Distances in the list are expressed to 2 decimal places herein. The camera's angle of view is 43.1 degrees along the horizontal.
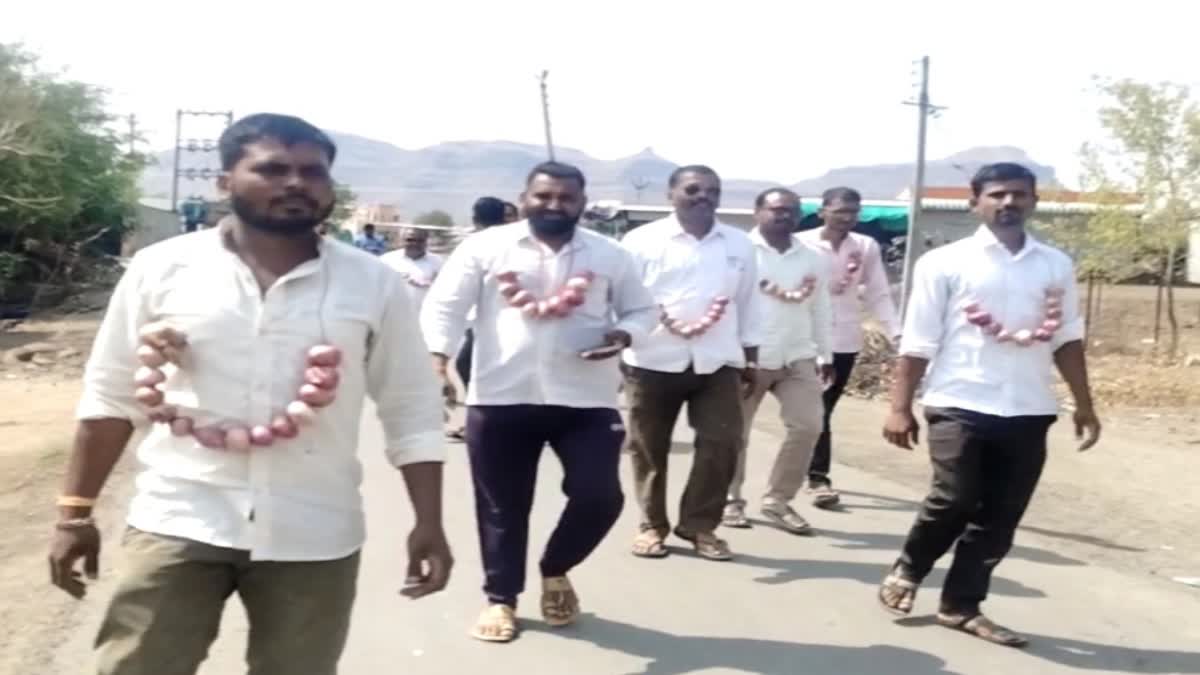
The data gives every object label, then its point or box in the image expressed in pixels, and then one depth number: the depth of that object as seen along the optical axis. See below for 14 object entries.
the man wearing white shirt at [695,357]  7.50
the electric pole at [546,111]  48.38
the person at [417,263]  13.31
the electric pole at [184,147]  87.08
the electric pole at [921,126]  28.77
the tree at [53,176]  30.17
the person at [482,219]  11.17
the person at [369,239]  22.25
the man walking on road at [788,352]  8.47
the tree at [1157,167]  26.42
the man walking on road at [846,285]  9.31
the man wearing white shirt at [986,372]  6.11
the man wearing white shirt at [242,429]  3.70
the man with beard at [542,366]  6.00
